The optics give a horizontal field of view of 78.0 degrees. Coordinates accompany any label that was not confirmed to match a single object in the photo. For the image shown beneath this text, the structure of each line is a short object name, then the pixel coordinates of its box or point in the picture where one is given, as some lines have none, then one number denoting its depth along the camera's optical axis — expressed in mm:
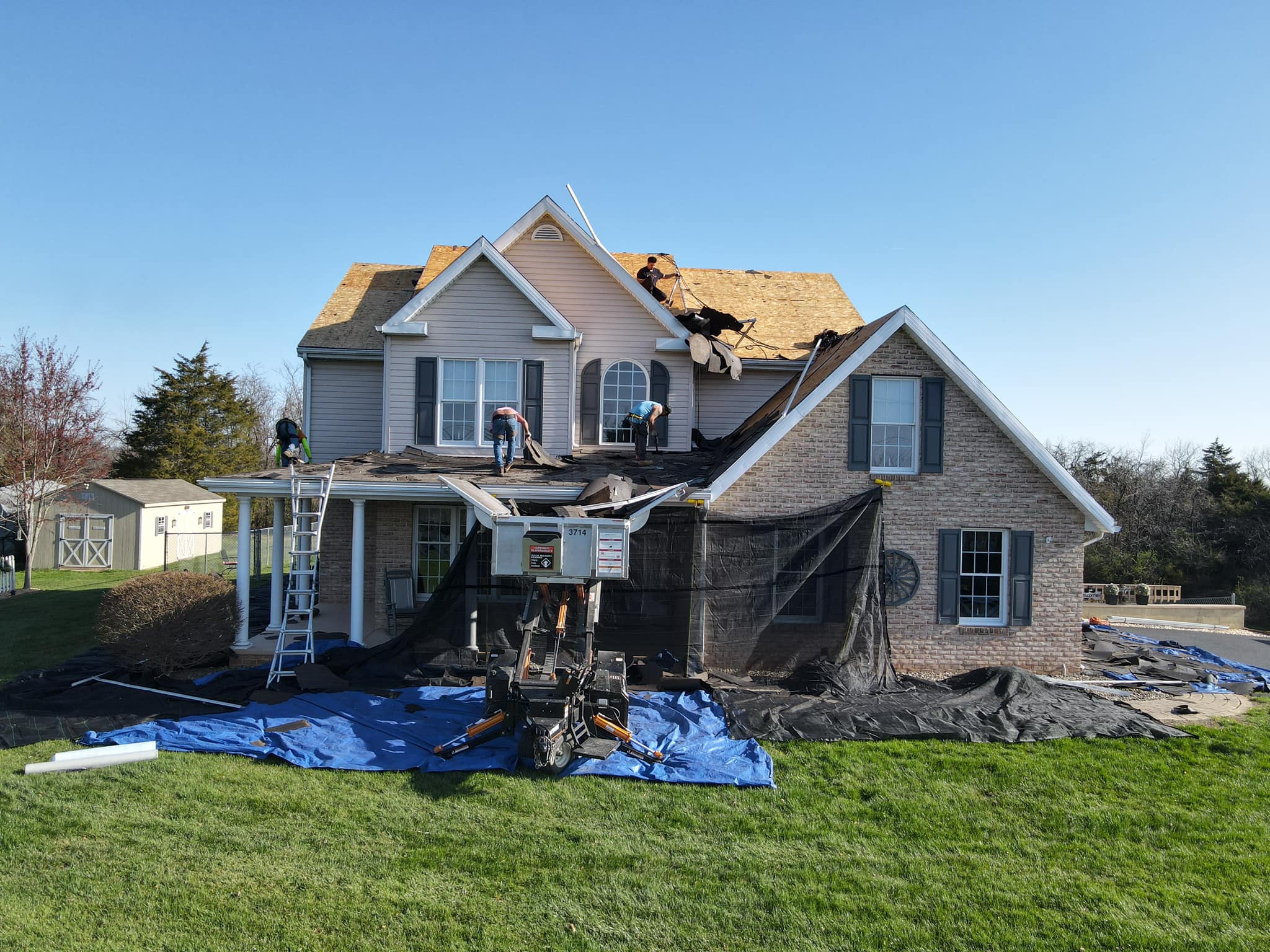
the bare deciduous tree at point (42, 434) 23656
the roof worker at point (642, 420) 13359
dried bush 10359
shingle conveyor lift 7195
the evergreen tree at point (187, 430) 36031
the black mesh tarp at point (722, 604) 10367
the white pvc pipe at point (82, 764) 7082
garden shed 26594
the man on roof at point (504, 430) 12391
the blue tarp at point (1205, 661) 11833
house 11773
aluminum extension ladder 10719
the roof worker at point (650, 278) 16078
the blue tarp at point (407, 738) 7496
